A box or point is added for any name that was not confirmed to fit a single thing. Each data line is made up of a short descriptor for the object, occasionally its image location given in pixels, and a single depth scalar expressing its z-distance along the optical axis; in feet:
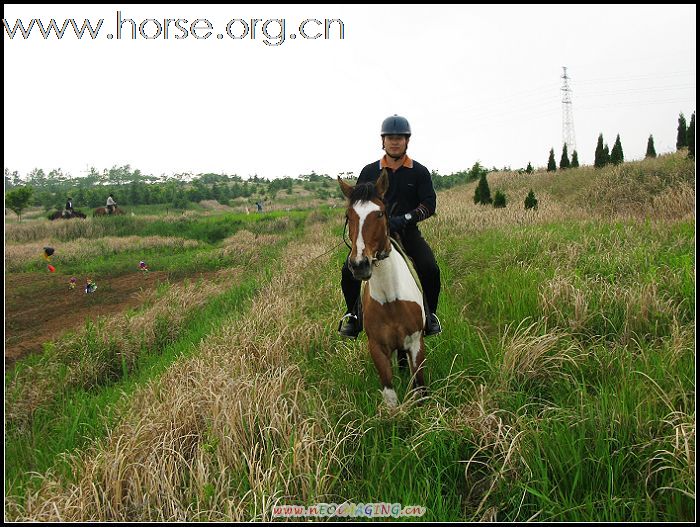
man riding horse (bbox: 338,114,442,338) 12.34
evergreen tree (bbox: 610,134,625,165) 81.66
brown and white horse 9.68
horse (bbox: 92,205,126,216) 92.22
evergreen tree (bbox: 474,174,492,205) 75.99
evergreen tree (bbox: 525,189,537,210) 55.97
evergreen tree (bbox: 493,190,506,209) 64.75
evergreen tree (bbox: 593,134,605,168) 82.23
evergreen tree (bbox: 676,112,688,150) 74.49
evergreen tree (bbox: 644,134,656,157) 87.06
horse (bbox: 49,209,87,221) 87.95
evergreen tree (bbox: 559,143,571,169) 105.81
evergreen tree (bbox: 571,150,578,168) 105.65
